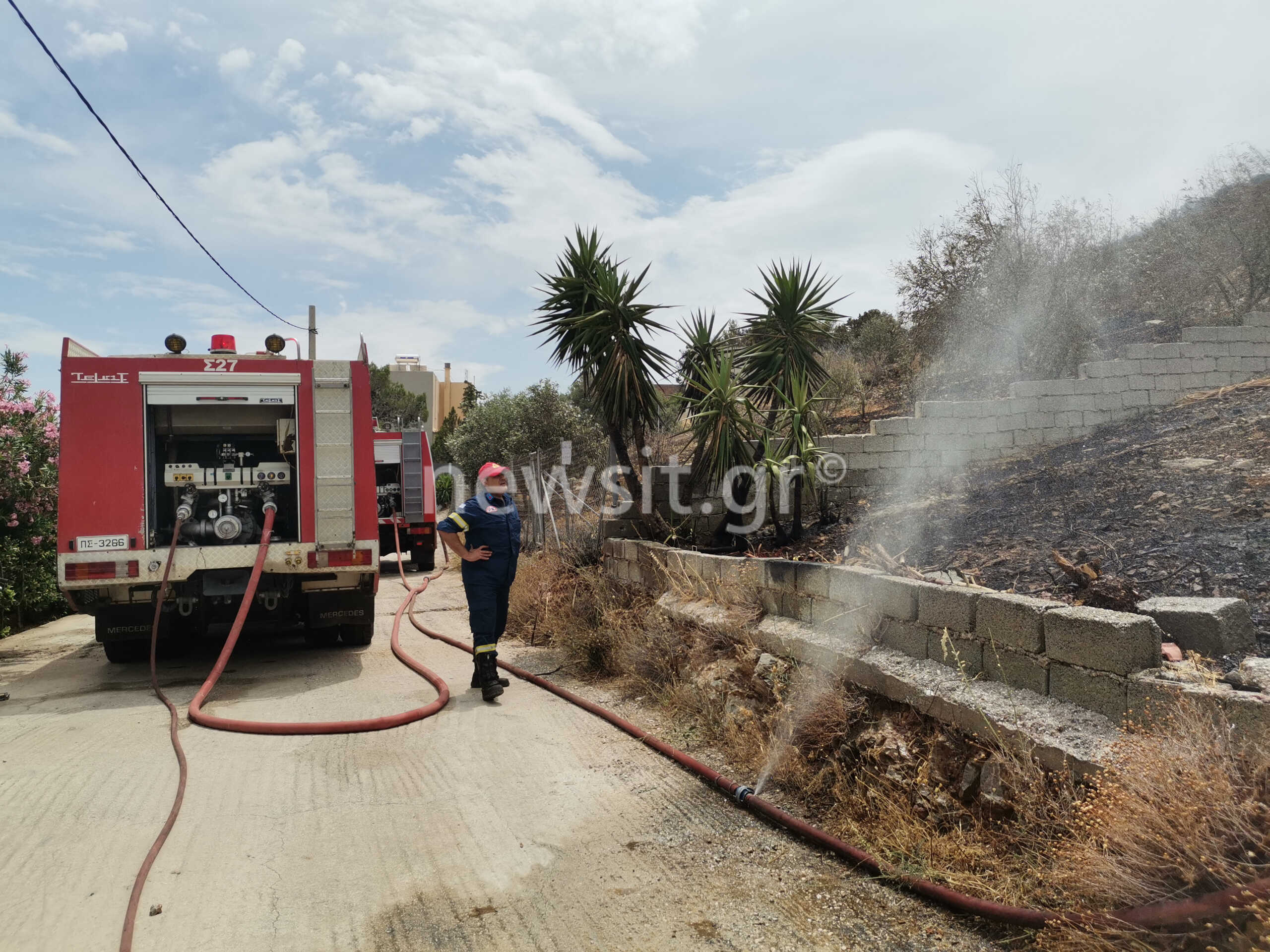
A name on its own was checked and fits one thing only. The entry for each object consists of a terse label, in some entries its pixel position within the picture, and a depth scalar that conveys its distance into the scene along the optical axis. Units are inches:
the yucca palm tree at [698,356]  365.7
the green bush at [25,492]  349.4
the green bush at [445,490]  1310.3
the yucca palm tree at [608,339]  365.1
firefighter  257.3
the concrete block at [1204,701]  103.8
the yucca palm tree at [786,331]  358.9
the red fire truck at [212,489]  270.1
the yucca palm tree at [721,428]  313.1
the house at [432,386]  2353.6
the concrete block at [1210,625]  133.2
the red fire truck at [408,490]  634.8
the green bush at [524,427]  906.7
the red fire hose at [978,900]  89.8
